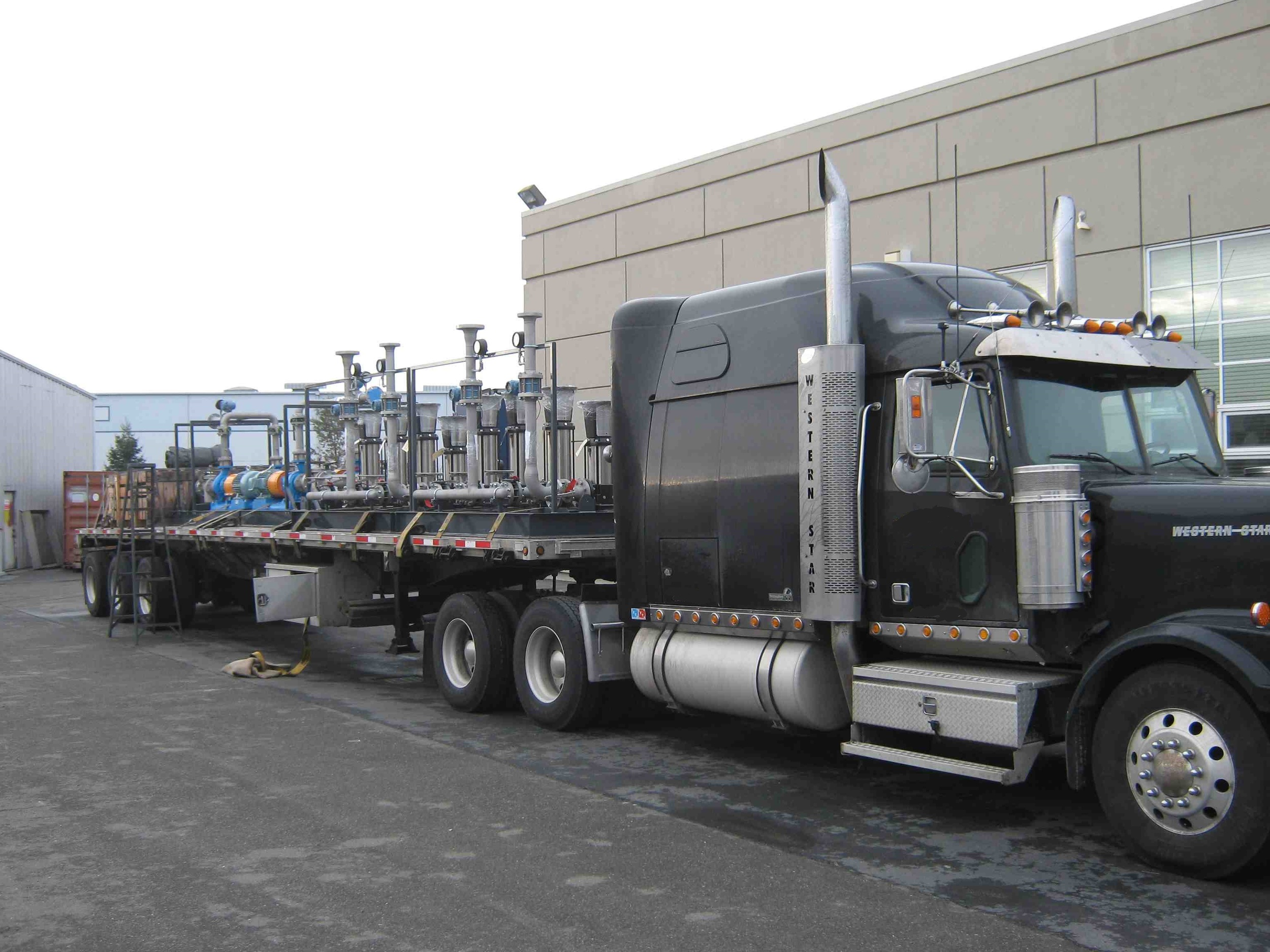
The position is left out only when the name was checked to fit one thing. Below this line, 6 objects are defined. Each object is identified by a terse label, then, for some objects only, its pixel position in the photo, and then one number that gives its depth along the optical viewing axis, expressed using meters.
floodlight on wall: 23.58
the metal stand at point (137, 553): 16.45
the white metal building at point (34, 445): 33.25
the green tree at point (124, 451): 56.16
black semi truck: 5.53
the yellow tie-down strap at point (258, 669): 12.66
